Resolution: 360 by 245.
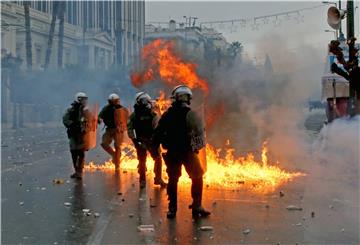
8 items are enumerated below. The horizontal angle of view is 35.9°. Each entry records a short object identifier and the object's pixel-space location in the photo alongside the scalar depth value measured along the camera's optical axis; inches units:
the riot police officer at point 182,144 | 296.2
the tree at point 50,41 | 1812.3
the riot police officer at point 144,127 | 398.6
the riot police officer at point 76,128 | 450.6
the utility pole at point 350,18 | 565.6
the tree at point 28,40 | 1692.9
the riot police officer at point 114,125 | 506.0
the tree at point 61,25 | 1994.8
